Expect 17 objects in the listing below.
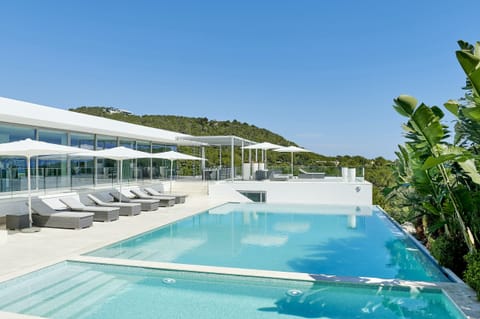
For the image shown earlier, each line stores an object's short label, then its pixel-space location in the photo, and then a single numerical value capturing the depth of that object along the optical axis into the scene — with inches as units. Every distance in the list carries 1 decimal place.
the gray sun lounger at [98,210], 502.6
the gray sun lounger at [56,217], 446.0
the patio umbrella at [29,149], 413.1
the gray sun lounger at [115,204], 556.4
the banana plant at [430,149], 220.2
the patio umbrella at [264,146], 894.1
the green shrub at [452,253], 284.0
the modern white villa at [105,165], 546.9
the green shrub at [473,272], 222.1
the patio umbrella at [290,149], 952.6
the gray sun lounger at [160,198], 669.9
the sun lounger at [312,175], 890.1
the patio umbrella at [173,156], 775.1
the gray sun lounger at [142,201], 613.2
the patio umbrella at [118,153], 597.0
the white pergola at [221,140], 839.0
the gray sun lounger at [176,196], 706.2
